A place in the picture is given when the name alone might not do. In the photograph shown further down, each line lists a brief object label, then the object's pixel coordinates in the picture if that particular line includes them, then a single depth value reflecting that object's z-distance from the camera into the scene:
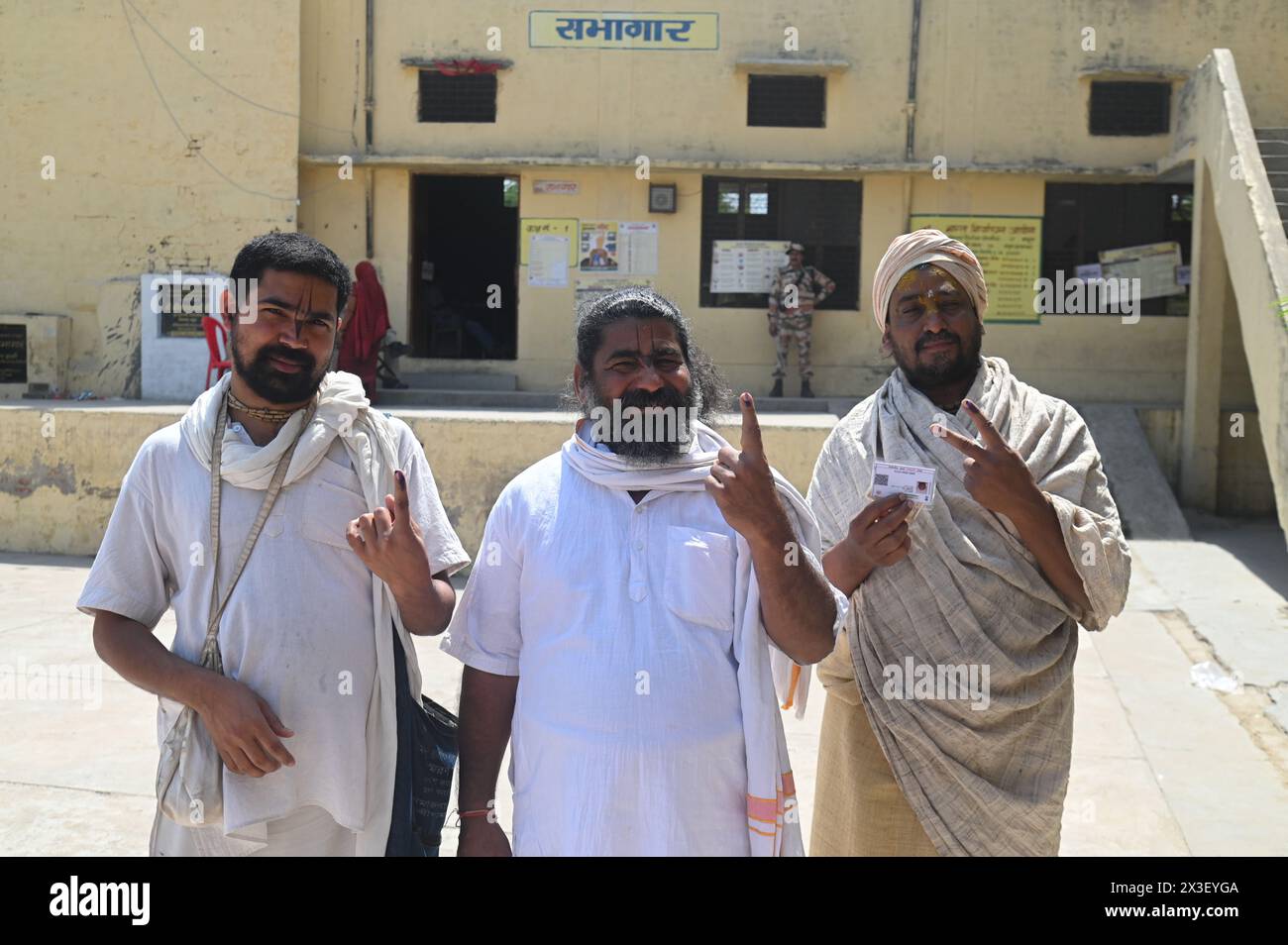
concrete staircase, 9.88
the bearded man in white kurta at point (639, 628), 2.03
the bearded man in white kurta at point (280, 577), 2.25
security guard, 13.16
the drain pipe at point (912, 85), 13.09
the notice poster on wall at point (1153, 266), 13.20
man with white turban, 2.60
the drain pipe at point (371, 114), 13.66
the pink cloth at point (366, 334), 12.71
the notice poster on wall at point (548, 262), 13.79
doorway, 14.96
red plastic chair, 13.27
